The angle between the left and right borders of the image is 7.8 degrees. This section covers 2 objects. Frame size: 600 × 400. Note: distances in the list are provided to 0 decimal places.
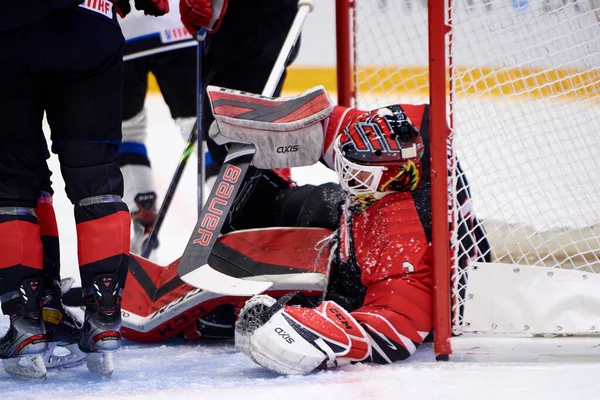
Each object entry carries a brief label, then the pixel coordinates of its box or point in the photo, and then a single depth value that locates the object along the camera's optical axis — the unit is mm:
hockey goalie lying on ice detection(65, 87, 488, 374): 12396
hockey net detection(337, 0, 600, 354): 12564
